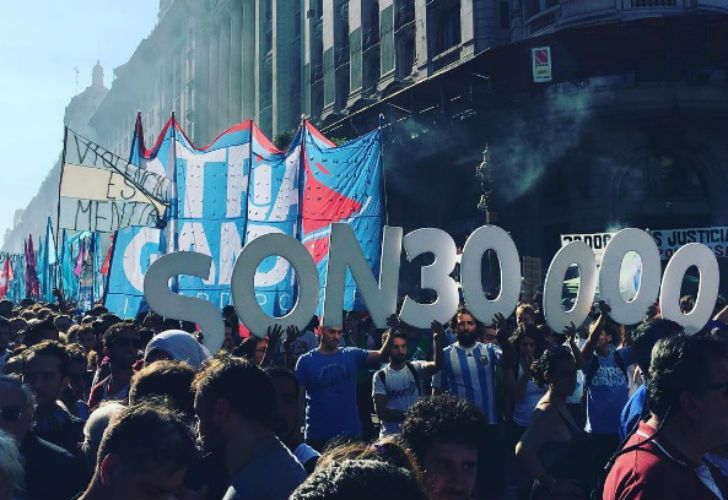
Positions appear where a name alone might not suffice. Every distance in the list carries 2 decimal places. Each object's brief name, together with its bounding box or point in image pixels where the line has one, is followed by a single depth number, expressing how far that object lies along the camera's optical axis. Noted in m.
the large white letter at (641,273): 8.00
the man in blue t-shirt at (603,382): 6.99
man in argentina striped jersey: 7.59
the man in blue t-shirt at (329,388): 7.21
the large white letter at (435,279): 7.60
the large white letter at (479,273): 7.64
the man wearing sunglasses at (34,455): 3.86
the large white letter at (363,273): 7.64
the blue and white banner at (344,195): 10.97
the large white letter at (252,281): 7.19
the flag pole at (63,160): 11.70
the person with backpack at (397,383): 7.34
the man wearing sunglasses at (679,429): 3.03
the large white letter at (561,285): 7.86
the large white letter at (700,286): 8.12
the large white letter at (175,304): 7.20
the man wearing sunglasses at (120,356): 5.94
